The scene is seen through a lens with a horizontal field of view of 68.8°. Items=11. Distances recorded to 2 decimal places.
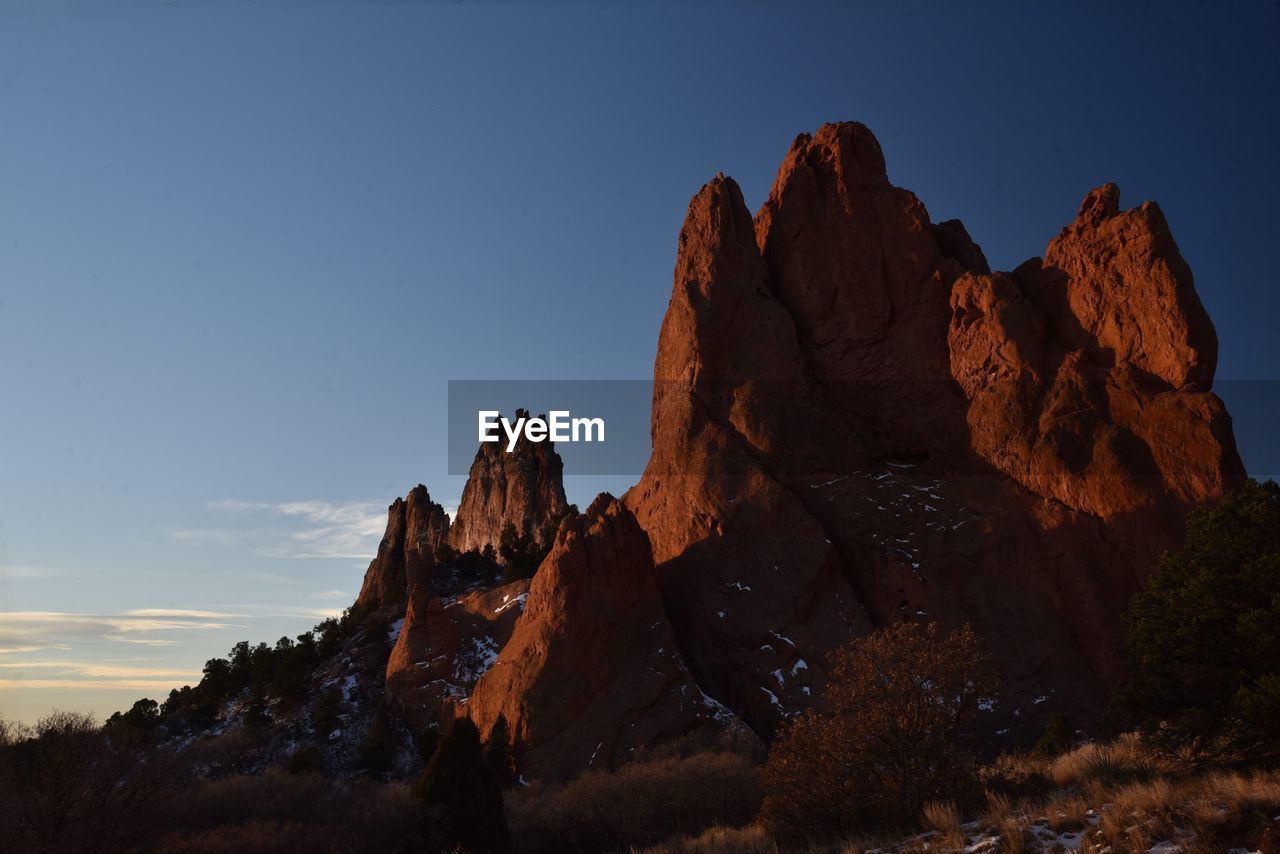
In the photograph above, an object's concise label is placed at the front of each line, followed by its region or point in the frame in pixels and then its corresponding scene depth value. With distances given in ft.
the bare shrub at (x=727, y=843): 66.38
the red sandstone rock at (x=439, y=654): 156.76
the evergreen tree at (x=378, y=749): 146.61
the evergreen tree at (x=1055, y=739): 111.14
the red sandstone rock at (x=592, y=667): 133.49
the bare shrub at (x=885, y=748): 66.49
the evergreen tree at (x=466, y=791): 98.07
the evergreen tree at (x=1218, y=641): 62.85
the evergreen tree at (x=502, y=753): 129.39
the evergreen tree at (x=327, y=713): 164.45
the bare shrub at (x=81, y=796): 85.35
